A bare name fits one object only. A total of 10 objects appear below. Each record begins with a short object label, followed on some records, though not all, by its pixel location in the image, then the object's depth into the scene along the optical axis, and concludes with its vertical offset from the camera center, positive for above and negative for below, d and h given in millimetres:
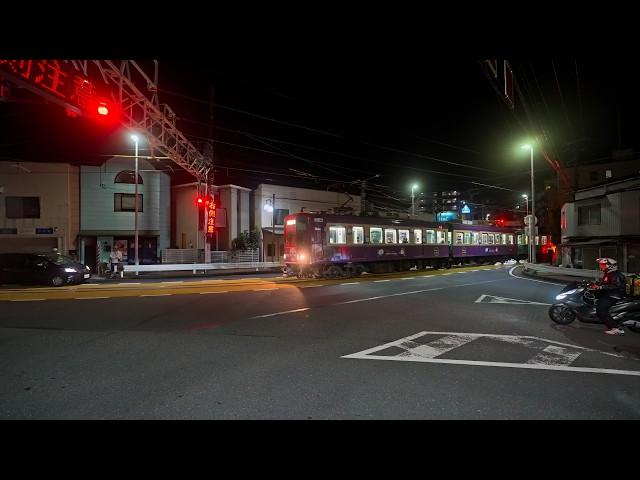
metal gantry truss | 11312 +5365
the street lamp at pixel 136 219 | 21438 +1717
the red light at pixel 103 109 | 10477 +4074
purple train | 17969 +51
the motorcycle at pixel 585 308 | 6684 -1324
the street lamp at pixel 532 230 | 23075 +852
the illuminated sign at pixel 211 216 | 22859 +2015
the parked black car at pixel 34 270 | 16406 -920
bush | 28938 +468
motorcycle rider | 6875 -965
